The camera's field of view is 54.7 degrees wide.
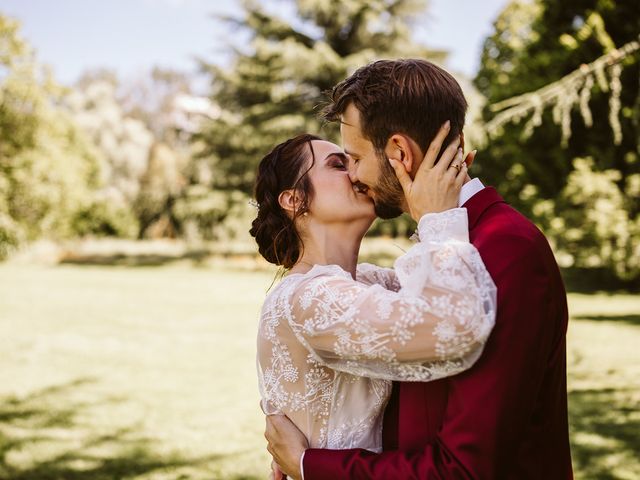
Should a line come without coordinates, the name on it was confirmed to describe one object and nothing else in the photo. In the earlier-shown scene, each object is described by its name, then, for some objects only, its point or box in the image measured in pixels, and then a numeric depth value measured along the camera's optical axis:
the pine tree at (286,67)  22.73
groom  1.47
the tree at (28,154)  22.72
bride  1.51
